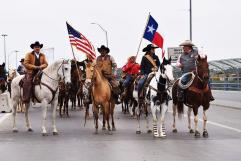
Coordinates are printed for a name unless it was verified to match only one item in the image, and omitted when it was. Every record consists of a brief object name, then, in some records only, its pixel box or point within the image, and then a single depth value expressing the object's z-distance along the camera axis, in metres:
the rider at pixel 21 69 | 25.62
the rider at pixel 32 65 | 16.64
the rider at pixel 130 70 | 20.52
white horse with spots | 15.16
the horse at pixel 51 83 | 16.28
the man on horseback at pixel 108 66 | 16.69
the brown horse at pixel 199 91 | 15.11
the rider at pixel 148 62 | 16.12
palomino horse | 16.40
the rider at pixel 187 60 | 16.13
